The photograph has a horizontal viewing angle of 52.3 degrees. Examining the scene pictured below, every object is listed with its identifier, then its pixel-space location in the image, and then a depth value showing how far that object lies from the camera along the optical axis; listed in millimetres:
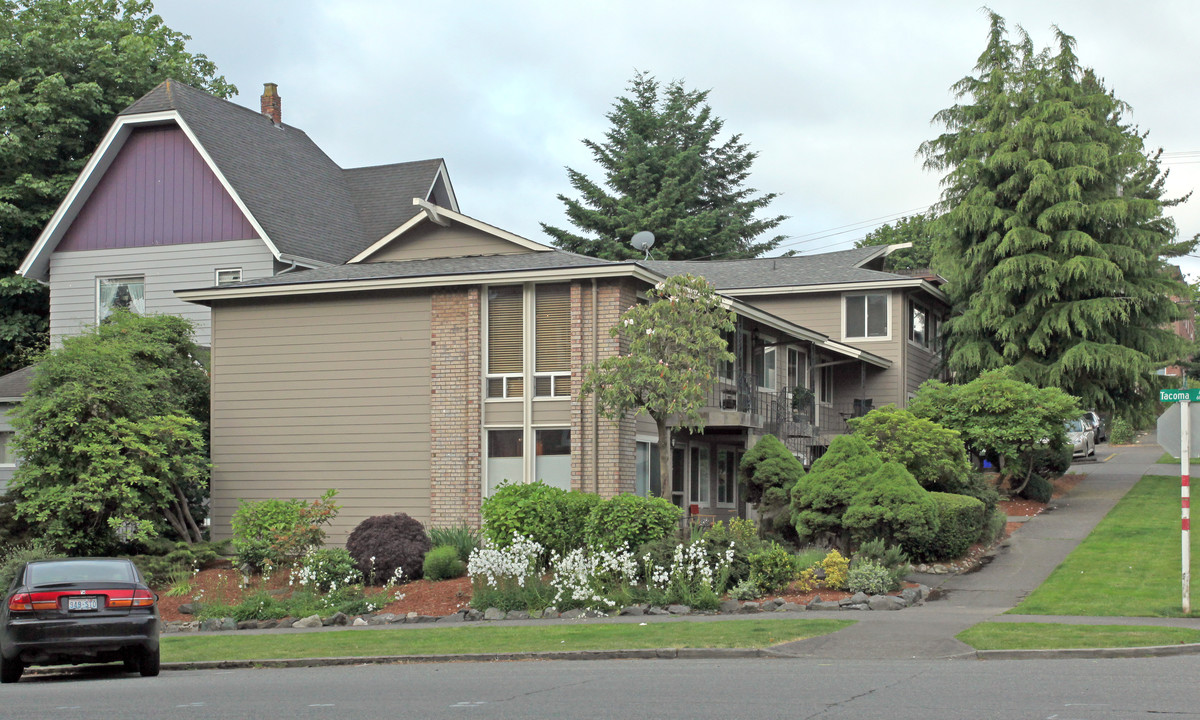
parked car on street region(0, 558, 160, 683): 13594
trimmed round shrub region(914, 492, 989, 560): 21906
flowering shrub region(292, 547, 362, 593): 20766
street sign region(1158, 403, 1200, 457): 17141
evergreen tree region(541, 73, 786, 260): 54656
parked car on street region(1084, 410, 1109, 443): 48238
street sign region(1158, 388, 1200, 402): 17019
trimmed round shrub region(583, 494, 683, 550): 20031
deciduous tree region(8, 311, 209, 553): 23188
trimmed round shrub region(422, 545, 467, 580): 21625
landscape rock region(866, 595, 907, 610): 18234
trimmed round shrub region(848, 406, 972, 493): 25031
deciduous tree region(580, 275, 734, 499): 21734
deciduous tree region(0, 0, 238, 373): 36750
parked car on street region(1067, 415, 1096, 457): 42906
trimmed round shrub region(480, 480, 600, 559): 20516
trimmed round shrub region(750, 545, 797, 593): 19312
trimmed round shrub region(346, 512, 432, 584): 21750
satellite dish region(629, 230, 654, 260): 34875
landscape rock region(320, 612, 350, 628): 19250
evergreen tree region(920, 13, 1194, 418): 33406
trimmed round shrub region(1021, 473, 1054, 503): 30047
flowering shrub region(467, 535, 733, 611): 18750
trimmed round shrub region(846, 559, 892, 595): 19125
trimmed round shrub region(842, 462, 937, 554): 21141
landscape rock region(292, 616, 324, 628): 19219
